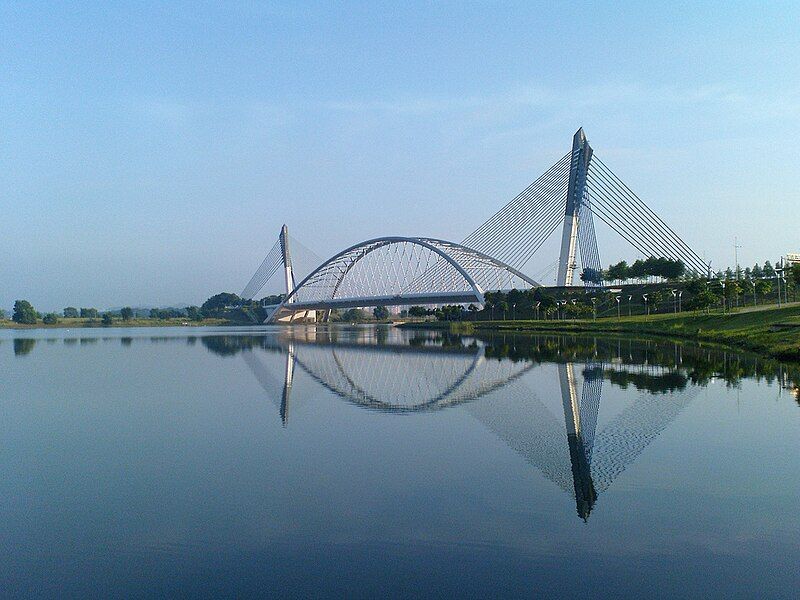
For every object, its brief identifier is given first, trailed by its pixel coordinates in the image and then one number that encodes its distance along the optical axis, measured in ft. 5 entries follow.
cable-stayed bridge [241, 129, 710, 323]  212.64
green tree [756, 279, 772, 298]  198.39
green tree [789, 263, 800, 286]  159.90
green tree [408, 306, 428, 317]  389.60
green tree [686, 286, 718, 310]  184.14
